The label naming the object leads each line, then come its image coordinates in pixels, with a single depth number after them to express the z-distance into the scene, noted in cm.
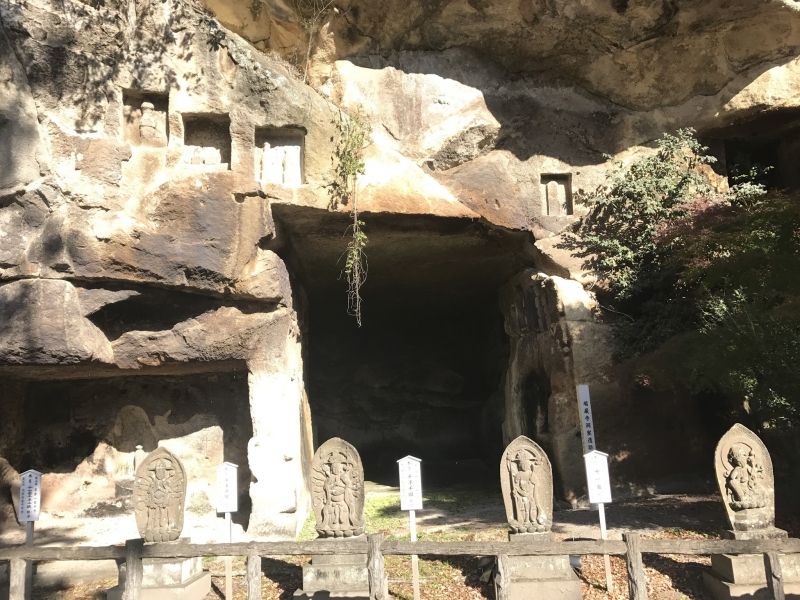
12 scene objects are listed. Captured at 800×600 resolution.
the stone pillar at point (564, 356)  966
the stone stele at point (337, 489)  632
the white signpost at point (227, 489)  671
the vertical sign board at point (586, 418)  799
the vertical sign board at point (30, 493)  679
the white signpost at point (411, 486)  618
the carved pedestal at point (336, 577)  593
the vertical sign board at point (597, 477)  611
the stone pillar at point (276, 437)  849
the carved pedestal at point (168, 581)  600
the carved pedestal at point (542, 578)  576
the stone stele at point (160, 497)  636
